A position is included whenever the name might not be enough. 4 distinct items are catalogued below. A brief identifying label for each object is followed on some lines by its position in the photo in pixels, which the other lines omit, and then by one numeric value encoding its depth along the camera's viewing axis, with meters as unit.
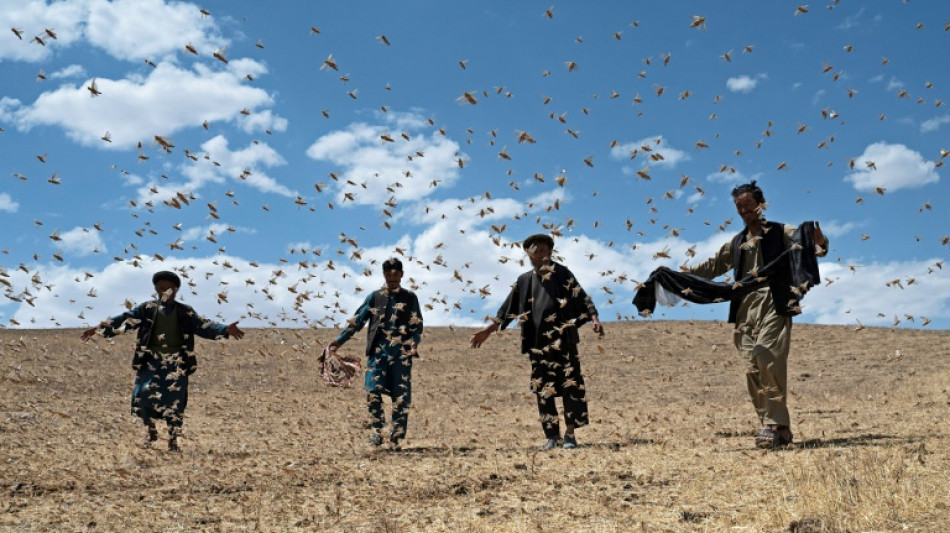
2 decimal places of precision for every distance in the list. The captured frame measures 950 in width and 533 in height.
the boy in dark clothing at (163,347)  9.15
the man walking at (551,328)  8.05
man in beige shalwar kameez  7.18
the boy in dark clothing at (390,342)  8.70
